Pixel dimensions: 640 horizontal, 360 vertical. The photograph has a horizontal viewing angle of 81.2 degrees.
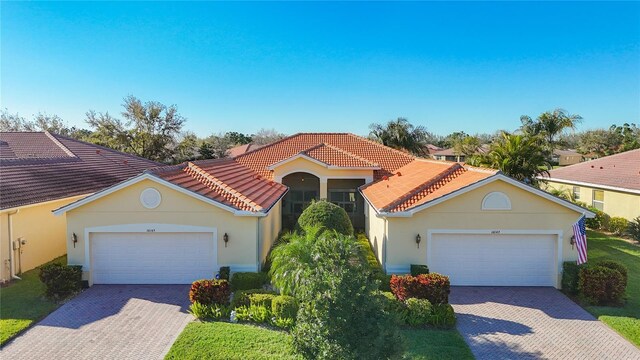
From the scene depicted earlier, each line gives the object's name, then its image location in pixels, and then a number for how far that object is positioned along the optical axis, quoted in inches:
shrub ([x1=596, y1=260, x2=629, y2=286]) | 497.3
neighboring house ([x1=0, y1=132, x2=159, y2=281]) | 578.2
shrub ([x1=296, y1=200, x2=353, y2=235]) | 635.5
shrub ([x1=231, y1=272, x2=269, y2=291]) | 520.7
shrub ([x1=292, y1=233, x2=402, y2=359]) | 266.4
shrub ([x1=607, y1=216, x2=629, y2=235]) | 880.1
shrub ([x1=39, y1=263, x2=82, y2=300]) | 498.6
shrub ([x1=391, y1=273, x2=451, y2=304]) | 453.7
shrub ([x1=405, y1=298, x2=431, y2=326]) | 434.6
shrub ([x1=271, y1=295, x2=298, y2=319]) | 428.8
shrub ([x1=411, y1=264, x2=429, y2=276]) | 536.4
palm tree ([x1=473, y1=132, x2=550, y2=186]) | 845.2
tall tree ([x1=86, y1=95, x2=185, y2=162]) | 1624.0
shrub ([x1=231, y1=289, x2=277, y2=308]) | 456.1
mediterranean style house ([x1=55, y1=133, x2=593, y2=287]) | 549.3
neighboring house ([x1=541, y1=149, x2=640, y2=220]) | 895.7
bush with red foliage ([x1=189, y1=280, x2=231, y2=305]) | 454.3
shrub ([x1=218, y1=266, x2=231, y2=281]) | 526.6
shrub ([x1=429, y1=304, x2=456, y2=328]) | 434.6
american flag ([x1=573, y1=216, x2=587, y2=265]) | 536.5
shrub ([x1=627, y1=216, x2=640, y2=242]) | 821.2
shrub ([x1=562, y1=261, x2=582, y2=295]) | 522.9
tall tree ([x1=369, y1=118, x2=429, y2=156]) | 1626.5
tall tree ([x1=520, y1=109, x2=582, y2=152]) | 1386.6
